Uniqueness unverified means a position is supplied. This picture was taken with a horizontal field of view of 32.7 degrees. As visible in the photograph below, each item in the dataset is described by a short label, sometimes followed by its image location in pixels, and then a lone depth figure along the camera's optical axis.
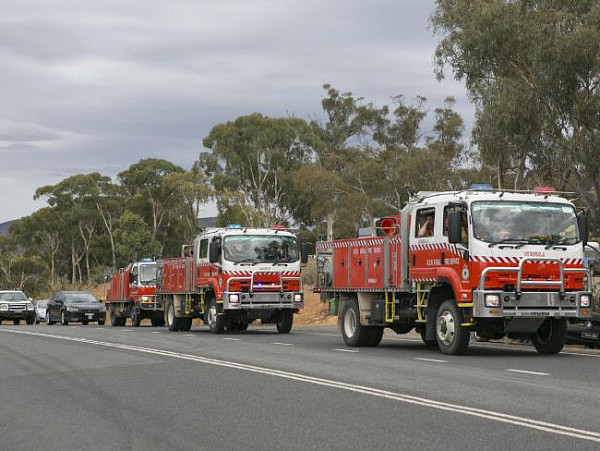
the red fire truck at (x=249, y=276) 26.08
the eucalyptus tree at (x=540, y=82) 32.41
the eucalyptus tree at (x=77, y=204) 85.88
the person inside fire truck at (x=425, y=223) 17.69
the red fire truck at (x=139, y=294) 38.09
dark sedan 42.53
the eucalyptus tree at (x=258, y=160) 69.62
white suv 45.66
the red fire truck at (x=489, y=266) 16.41
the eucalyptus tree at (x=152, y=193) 82.31
